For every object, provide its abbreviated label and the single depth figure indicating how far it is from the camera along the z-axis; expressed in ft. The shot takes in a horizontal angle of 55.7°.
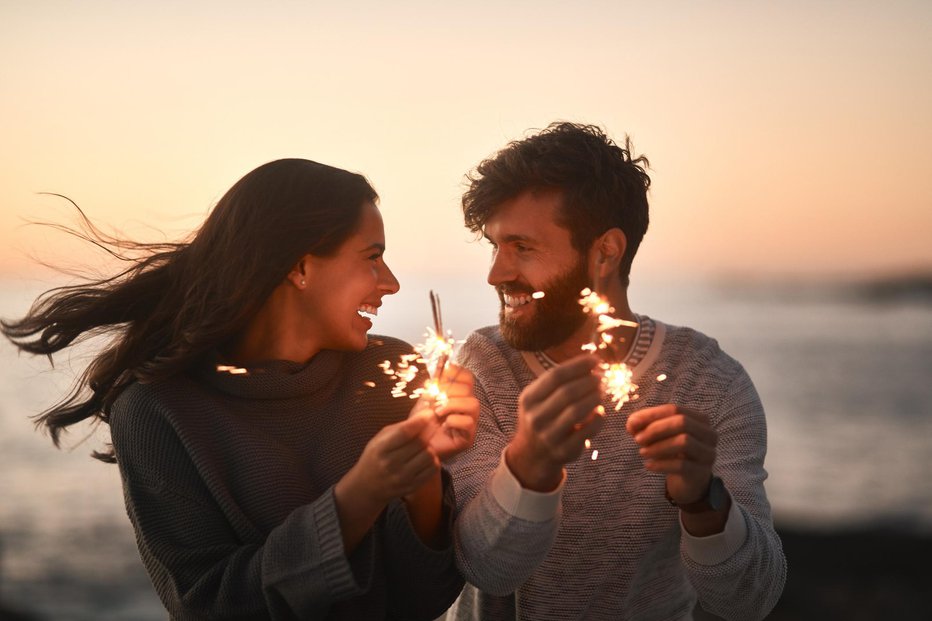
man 7.80
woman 8.02
